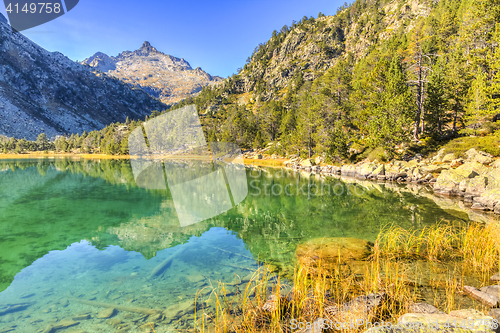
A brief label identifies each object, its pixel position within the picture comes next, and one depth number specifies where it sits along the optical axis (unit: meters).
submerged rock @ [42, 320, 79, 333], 5.57
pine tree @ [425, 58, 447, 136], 36.72
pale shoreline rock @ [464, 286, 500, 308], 5.13
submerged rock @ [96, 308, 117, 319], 6.14
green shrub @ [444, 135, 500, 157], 25.89
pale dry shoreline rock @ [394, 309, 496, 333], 3.35
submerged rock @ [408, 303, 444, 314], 4.76
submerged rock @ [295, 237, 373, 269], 8.90
